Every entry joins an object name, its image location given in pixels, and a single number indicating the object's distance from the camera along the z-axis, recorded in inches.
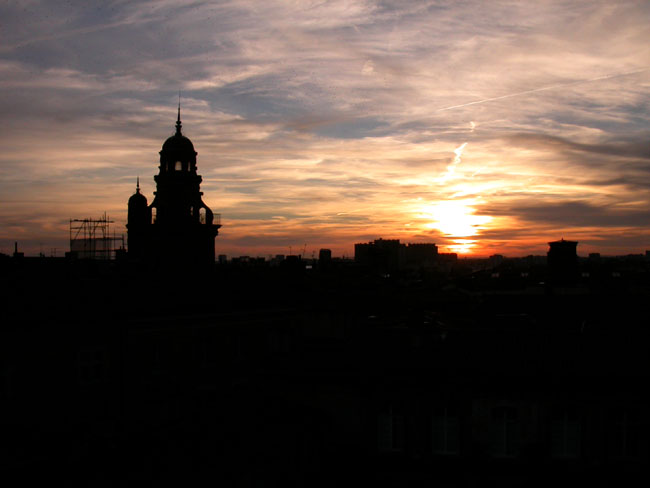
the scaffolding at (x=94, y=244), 2751.0
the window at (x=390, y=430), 991.6
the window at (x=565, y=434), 968.9
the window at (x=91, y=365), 1305.4
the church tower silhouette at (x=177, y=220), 2554.1
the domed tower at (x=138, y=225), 2605.3
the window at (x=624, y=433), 957.2
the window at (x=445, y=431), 979.3
